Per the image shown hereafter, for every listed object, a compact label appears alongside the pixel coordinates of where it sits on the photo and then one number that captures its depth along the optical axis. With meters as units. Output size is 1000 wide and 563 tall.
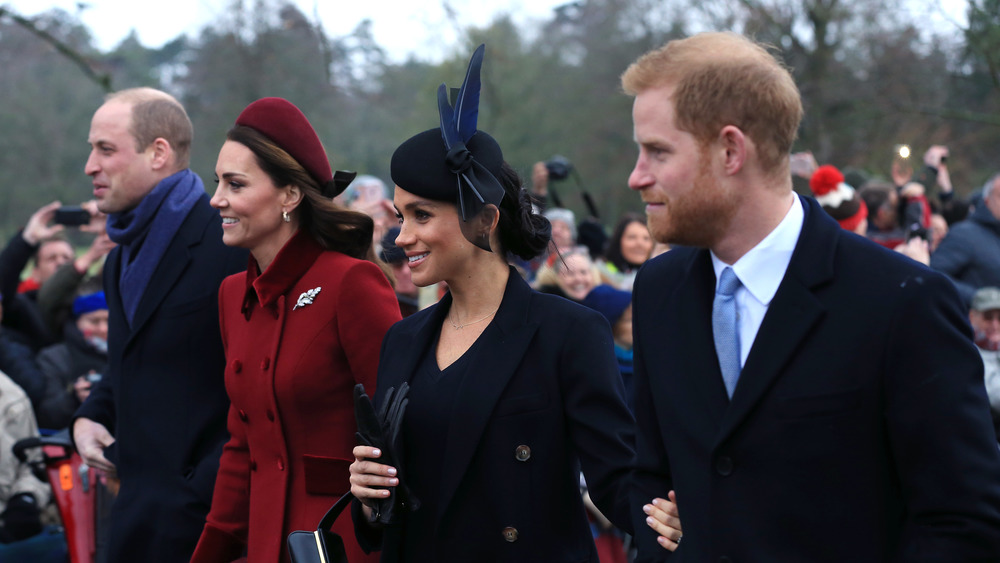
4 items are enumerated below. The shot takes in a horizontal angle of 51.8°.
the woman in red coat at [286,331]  3.30
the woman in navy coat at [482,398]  2.72
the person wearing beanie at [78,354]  6.96
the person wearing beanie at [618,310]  5.97
